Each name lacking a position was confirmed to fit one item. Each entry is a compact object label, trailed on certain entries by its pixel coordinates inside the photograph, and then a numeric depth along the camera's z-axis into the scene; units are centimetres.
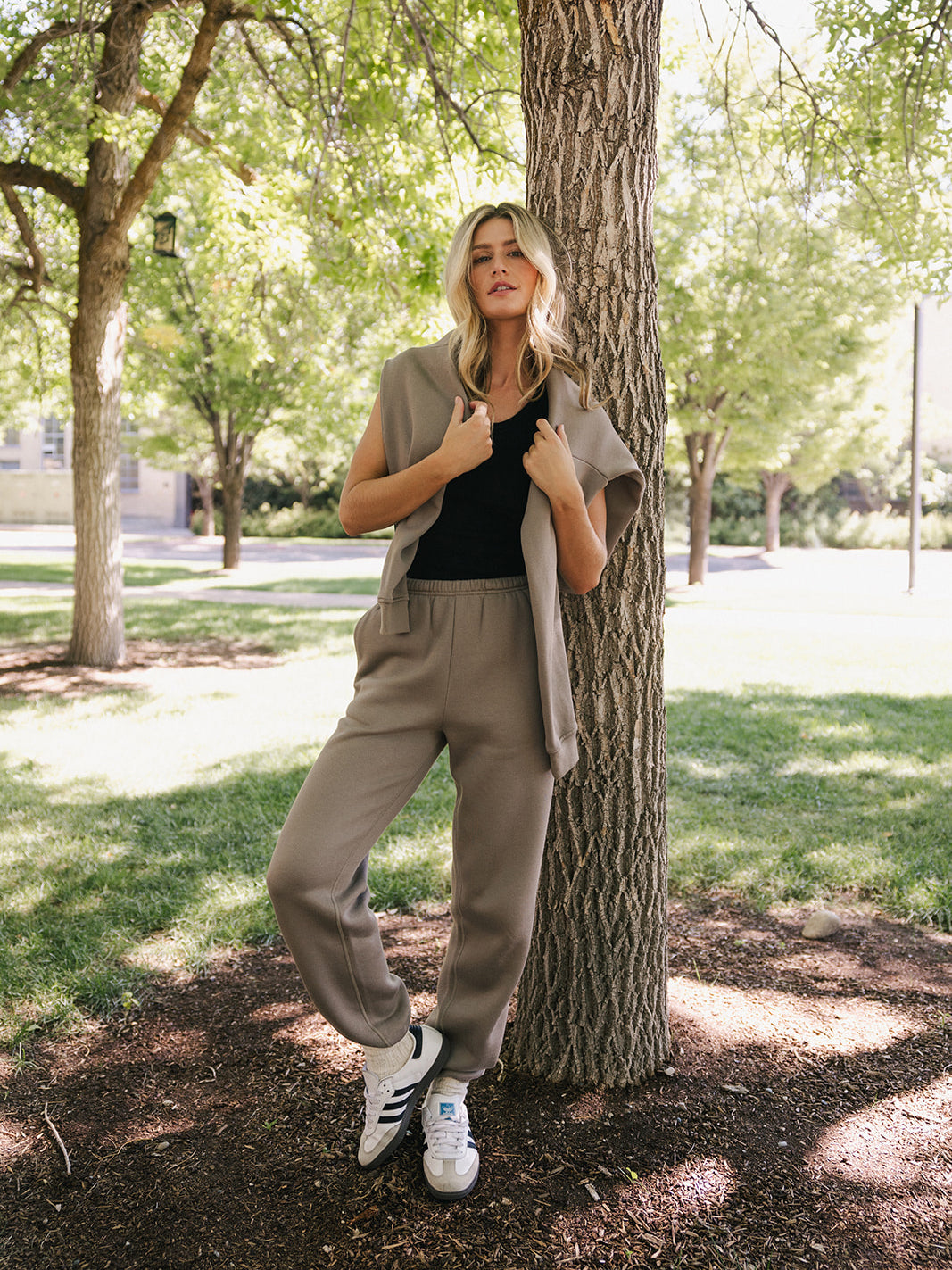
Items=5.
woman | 223
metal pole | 1641
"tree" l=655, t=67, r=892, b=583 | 1538
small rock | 379
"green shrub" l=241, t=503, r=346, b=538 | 3656
